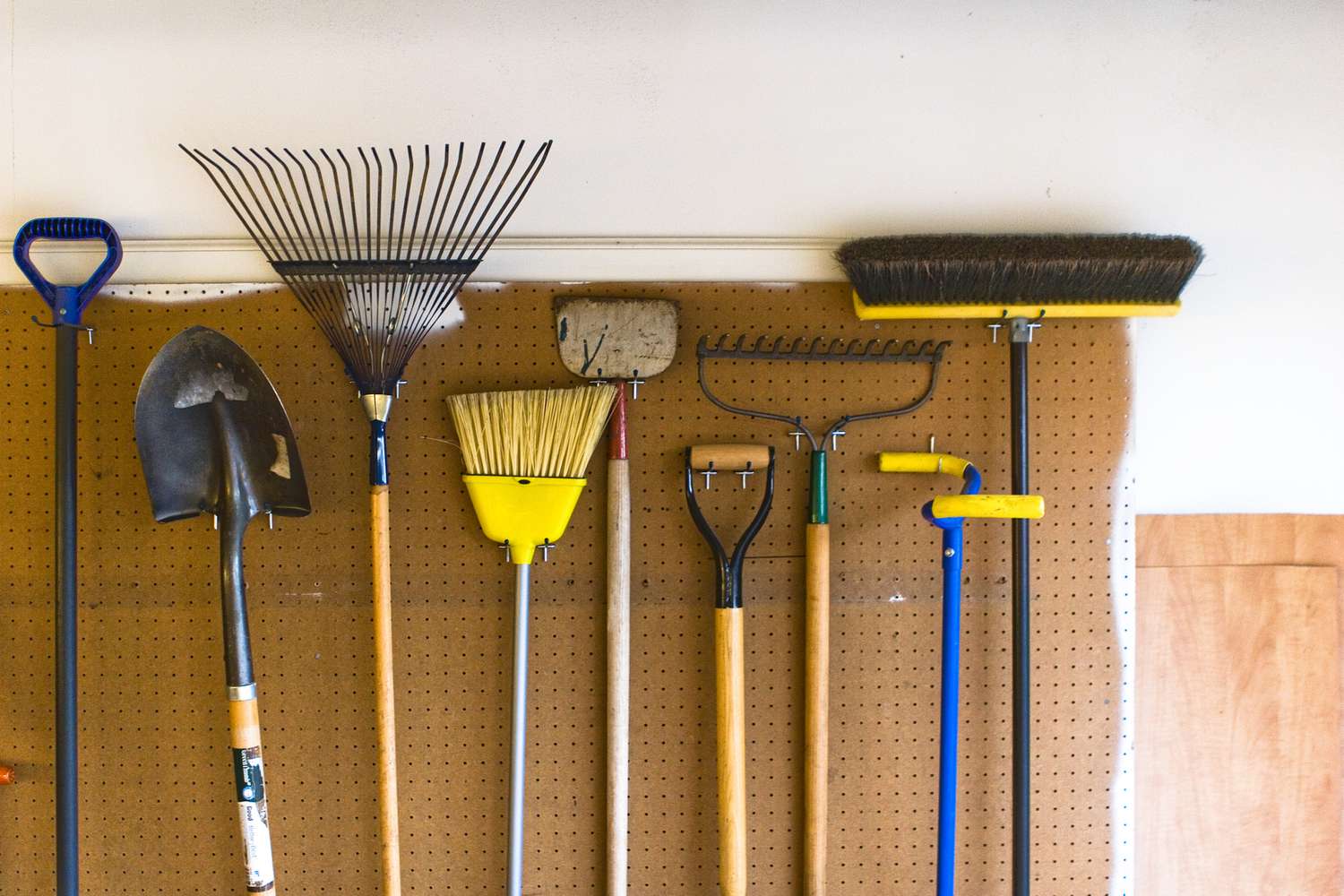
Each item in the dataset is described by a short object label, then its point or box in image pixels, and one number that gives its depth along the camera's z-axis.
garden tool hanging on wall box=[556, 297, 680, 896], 1.49
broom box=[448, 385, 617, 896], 1.49
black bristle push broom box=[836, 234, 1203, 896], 1.45
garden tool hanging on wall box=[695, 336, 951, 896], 1.49
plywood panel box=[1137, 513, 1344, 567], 1.58
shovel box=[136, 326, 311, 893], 1.42
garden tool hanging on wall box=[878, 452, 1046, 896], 1.46
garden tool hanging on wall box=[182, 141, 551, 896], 1.47
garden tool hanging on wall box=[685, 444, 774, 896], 1.48
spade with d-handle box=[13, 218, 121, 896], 1.45
